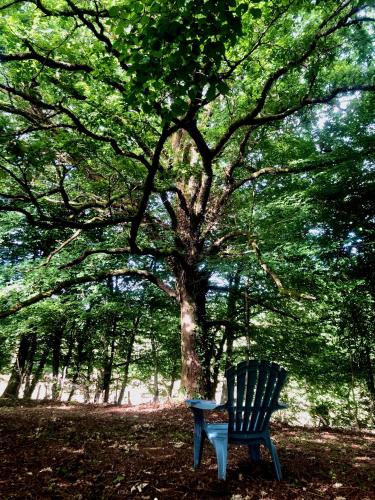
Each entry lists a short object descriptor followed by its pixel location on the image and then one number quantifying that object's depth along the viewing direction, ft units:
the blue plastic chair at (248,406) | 9.40
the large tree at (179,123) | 9.36
